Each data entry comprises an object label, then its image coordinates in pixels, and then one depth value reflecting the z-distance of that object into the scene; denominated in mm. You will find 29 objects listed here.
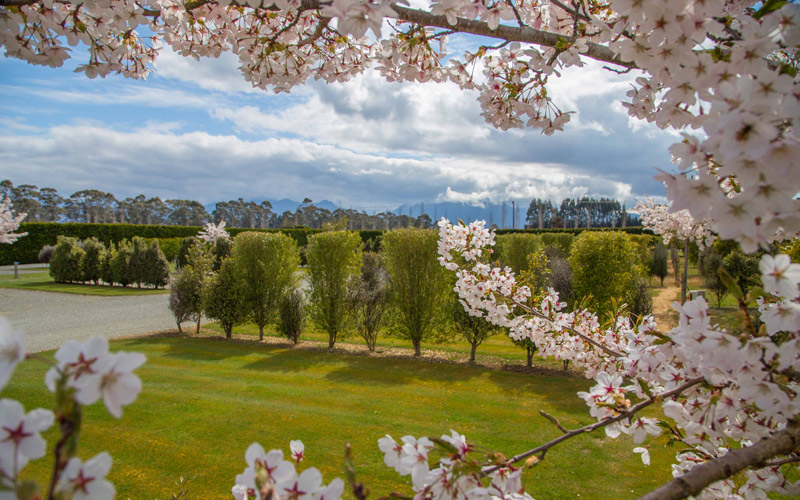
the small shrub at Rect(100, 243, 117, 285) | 19859
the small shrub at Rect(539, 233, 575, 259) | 20675
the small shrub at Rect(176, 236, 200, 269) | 23375
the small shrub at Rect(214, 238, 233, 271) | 18547
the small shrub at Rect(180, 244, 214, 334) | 11430
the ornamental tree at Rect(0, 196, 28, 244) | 9762
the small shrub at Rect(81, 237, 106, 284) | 20000
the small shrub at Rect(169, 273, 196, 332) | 11438
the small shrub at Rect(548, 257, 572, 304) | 10406
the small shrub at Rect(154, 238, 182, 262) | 26984
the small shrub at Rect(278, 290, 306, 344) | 11102
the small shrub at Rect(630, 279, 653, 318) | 10387
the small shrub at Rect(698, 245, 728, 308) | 13920
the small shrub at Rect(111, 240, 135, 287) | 19078
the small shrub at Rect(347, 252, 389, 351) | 10766
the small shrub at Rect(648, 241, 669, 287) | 20844
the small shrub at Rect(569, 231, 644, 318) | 10156
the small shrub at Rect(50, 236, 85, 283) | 19875
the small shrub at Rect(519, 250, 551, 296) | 9455
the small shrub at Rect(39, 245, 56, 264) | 27188
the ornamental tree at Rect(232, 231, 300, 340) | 11562
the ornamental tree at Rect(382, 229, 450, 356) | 10336
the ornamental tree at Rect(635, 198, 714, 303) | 11500
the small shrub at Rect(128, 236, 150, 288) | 18859
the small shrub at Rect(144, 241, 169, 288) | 18969
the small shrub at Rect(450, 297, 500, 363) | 9531
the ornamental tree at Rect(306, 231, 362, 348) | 11016
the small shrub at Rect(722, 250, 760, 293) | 13443
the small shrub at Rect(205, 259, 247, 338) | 11320
